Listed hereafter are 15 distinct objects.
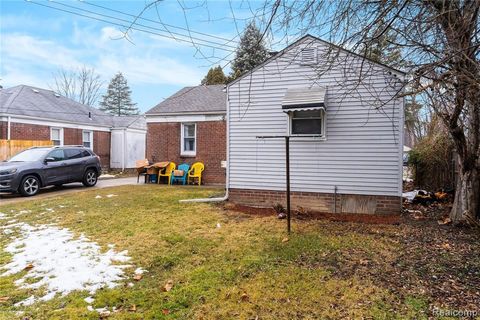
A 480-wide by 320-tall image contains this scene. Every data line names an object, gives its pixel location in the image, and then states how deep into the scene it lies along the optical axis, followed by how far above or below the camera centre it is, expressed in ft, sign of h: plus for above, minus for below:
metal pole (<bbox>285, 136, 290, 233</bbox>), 18.67 -2.24
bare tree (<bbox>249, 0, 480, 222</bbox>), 11.88 +5.10
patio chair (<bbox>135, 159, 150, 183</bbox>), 49.24 -1.96
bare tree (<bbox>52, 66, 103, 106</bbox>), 122.01 +27.19
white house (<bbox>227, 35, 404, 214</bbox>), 24.31 +1.13
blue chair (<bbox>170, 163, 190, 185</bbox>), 46.55 -3.26
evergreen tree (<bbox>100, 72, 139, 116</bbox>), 161.89 +27.94
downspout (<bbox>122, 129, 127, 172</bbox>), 72.23 +1.44
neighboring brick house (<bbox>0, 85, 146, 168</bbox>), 53.16 +6.26
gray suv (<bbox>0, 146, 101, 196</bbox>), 34.83 -1.88
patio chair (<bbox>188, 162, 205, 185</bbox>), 46.21 -2.53
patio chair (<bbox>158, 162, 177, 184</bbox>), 47.73 -2.47
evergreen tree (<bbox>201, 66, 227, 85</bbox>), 88.53 +21.15
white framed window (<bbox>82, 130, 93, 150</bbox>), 66.88 +3.20
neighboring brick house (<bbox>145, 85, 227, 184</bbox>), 46.62 +3.47
